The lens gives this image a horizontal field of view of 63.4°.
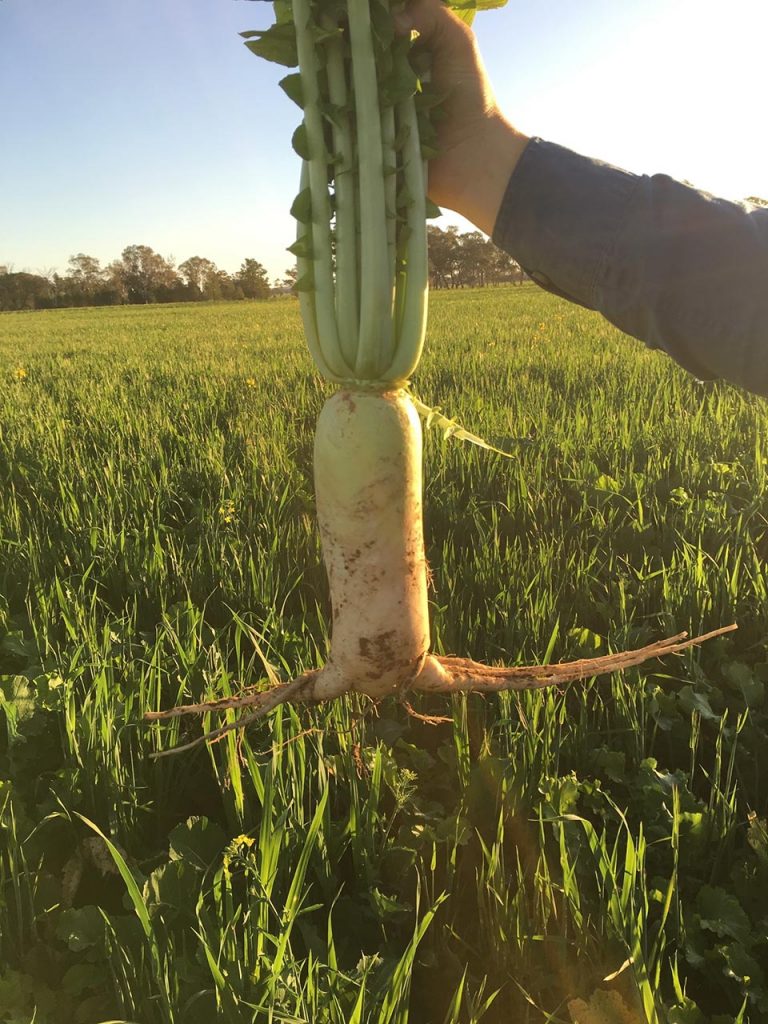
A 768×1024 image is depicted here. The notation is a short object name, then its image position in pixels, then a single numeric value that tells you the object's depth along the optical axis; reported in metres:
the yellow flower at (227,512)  2.34
